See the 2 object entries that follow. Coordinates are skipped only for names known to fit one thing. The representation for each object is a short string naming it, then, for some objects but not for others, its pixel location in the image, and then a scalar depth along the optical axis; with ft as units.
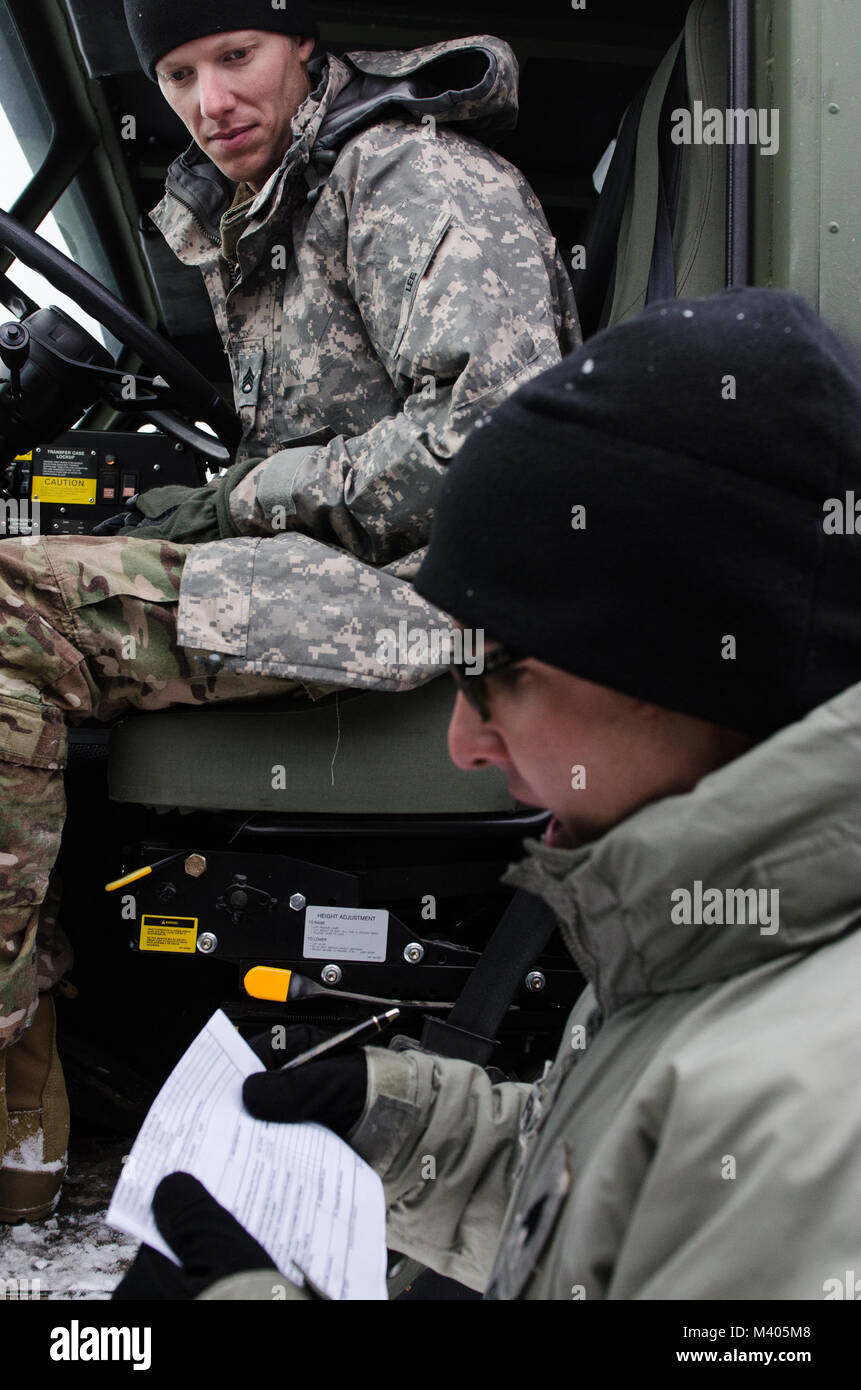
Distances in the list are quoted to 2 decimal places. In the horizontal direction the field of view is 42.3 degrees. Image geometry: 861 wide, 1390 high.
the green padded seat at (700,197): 5.62
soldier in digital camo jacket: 4.95
